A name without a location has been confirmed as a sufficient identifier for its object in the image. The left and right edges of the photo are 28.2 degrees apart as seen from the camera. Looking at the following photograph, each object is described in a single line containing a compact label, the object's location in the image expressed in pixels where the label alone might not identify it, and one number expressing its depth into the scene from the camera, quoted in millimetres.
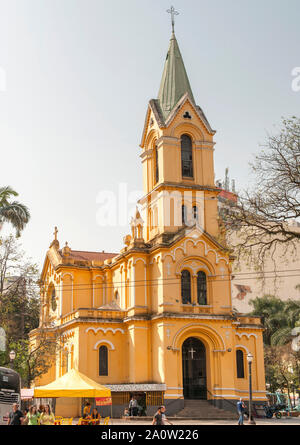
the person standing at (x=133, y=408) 38688
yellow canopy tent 23938
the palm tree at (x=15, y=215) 34781
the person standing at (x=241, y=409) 32281
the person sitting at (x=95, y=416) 22788
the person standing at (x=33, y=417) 22234
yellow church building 41500
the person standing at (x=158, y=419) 19328
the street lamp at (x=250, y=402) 33131
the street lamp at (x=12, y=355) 33469
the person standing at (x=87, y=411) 22500
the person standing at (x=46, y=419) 22506
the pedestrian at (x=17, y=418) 19016
